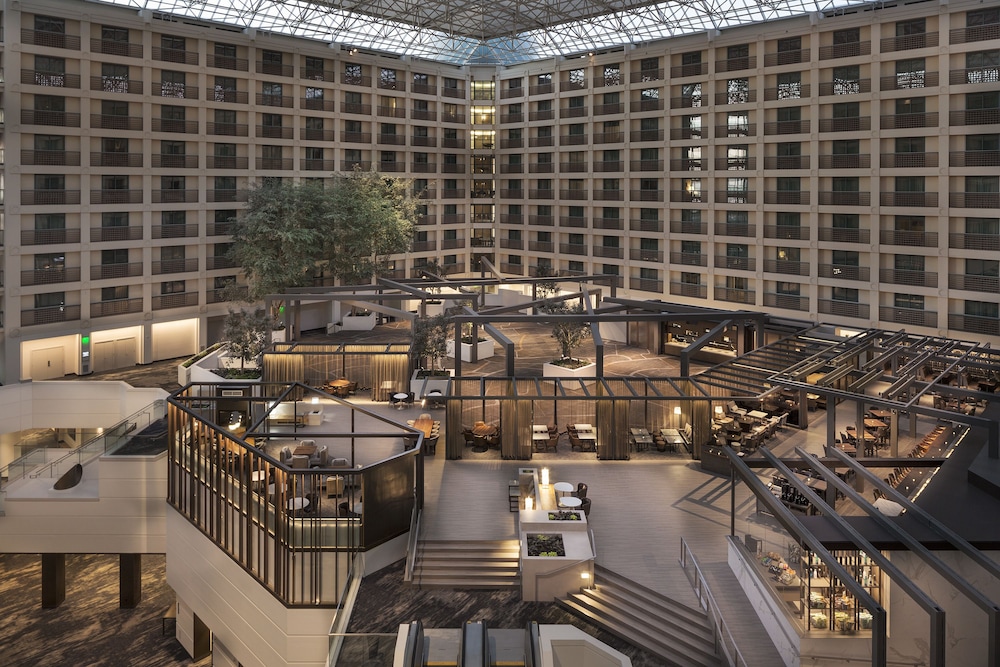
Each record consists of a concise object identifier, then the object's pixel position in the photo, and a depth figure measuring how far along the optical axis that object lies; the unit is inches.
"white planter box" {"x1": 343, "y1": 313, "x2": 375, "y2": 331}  1844.2
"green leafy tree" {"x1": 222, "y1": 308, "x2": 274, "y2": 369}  1336.1
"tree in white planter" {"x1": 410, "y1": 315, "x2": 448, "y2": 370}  1301.7
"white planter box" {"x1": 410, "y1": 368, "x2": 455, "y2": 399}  1225.4
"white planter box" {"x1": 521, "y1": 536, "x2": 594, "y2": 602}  641.6
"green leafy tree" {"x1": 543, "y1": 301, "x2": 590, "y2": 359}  1393.9
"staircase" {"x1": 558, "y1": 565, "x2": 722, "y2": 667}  572.4
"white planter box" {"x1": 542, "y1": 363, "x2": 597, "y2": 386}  1379.2
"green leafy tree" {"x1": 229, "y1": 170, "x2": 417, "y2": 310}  1631.4
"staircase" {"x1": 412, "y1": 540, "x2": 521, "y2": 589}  665.0
